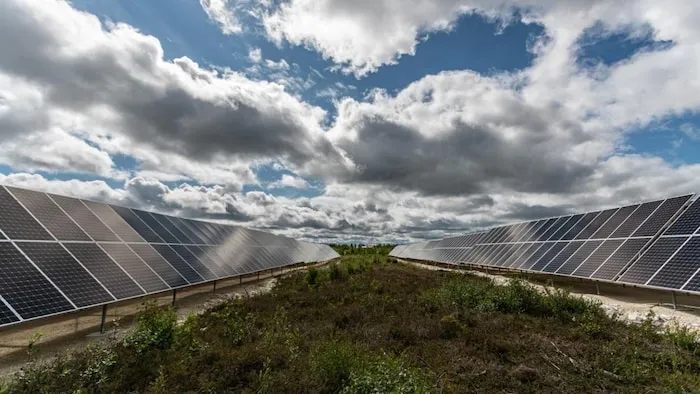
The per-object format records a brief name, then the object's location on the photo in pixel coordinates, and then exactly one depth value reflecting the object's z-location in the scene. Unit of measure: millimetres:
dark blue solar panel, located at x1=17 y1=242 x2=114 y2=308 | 9930
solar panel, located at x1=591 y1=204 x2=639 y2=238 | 21119
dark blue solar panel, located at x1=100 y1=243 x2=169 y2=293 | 12664
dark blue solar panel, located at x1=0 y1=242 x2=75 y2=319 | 8469
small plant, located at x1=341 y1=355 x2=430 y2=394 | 5812
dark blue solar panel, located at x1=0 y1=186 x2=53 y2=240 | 10547
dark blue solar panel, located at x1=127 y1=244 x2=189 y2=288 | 14188
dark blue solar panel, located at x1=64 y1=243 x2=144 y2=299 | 11227
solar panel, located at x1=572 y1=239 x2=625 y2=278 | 17812
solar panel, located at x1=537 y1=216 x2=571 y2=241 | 27891
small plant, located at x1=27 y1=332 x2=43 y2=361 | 8689
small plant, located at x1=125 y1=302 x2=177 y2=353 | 8367
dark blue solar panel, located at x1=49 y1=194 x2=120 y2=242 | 13648
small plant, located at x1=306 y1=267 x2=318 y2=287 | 22109
